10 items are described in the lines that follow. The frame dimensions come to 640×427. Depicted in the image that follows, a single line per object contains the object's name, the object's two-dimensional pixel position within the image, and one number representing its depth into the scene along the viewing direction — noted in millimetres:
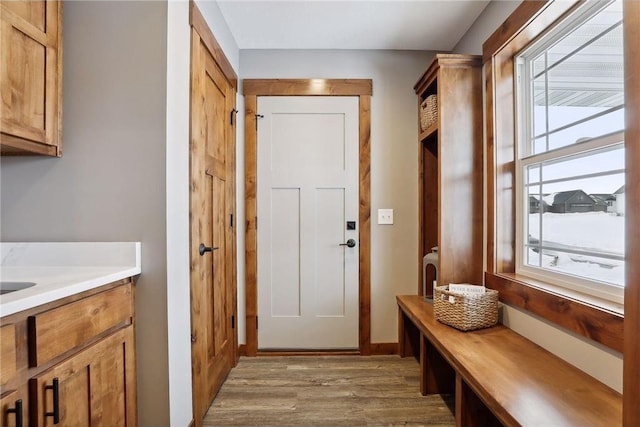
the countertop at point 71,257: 1299
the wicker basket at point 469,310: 1694
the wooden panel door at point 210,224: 1655
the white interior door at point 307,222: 2604
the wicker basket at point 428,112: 2227
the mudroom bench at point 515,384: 1010
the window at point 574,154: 1294
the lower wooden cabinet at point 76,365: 875
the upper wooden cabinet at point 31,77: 1123
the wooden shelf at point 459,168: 2045
